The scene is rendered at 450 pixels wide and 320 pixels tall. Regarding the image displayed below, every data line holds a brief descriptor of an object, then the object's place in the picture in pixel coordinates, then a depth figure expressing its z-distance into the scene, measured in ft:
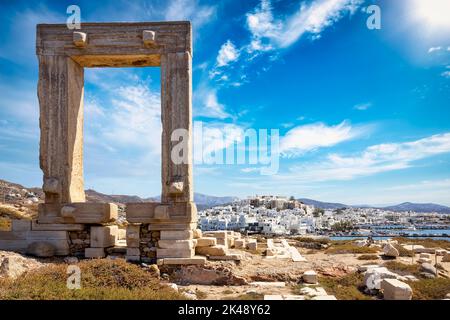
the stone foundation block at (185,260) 33.87
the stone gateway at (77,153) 36.04
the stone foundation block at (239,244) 54.65
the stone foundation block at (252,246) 53.32
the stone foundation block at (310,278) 31.30
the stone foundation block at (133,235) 36.17
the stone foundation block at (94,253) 37.11
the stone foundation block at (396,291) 25.53
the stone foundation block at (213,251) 37.06
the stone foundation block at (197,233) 38.47
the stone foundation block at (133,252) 36.14
